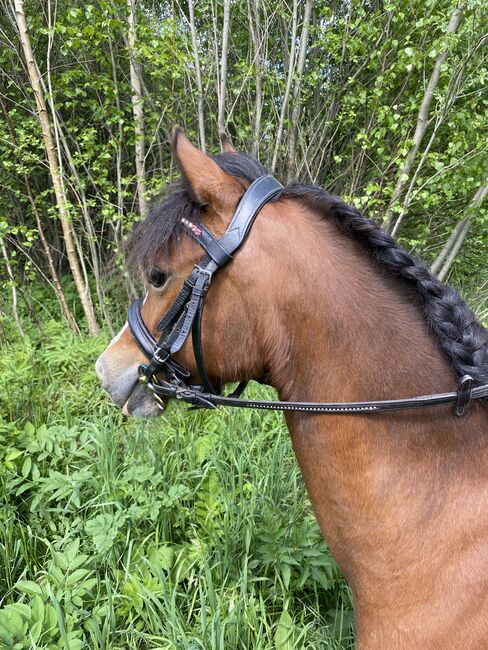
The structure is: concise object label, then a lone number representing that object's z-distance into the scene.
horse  1.08
